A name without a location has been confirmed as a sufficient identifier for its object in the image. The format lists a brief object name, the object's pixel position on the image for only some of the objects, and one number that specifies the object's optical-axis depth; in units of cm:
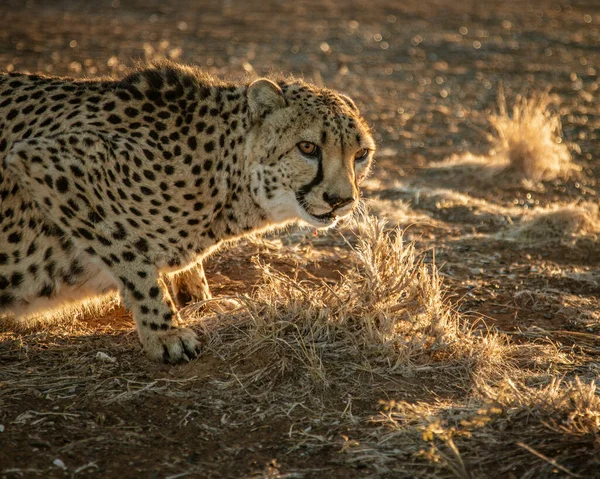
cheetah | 761
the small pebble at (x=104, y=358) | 753
